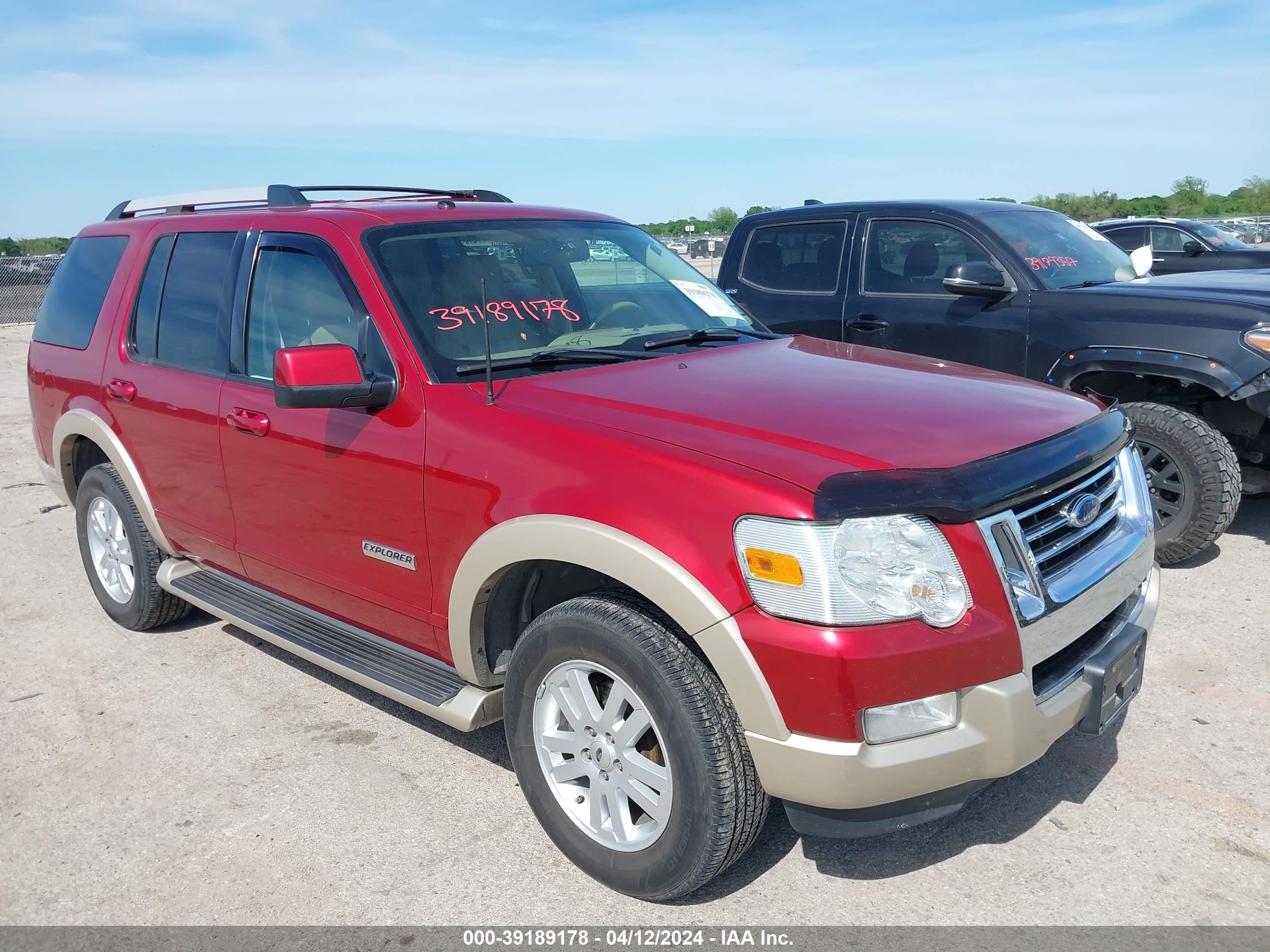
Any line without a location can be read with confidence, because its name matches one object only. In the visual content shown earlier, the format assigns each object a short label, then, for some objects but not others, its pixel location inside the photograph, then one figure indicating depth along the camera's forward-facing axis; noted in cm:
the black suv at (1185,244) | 1103
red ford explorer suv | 243
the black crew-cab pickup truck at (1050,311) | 517
